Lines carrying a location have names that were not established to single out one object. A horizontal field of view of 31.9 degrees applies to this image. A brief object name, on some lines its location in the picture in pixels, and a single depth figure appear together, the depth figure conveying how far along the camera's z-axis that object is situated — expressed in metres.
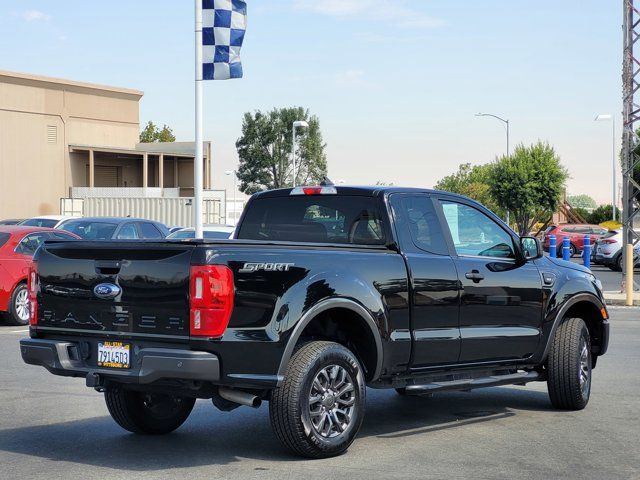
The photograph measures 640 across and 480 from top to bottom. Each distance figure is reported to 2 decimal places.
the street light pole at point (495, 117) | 58.23
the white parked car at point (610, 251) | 37.16
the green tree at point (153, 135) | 105.62
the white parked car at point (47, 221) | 30.68
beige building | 60.88
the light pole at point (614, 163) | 75.25
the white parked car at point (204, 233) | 24.62
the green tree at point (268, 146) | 90.38
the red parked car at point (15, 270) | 17.41
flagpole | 21.33
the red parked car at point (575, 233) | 51.48
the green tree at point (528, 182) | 66.19
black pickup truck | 6.91
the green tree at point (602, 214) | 88.05
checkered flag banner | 21.14
